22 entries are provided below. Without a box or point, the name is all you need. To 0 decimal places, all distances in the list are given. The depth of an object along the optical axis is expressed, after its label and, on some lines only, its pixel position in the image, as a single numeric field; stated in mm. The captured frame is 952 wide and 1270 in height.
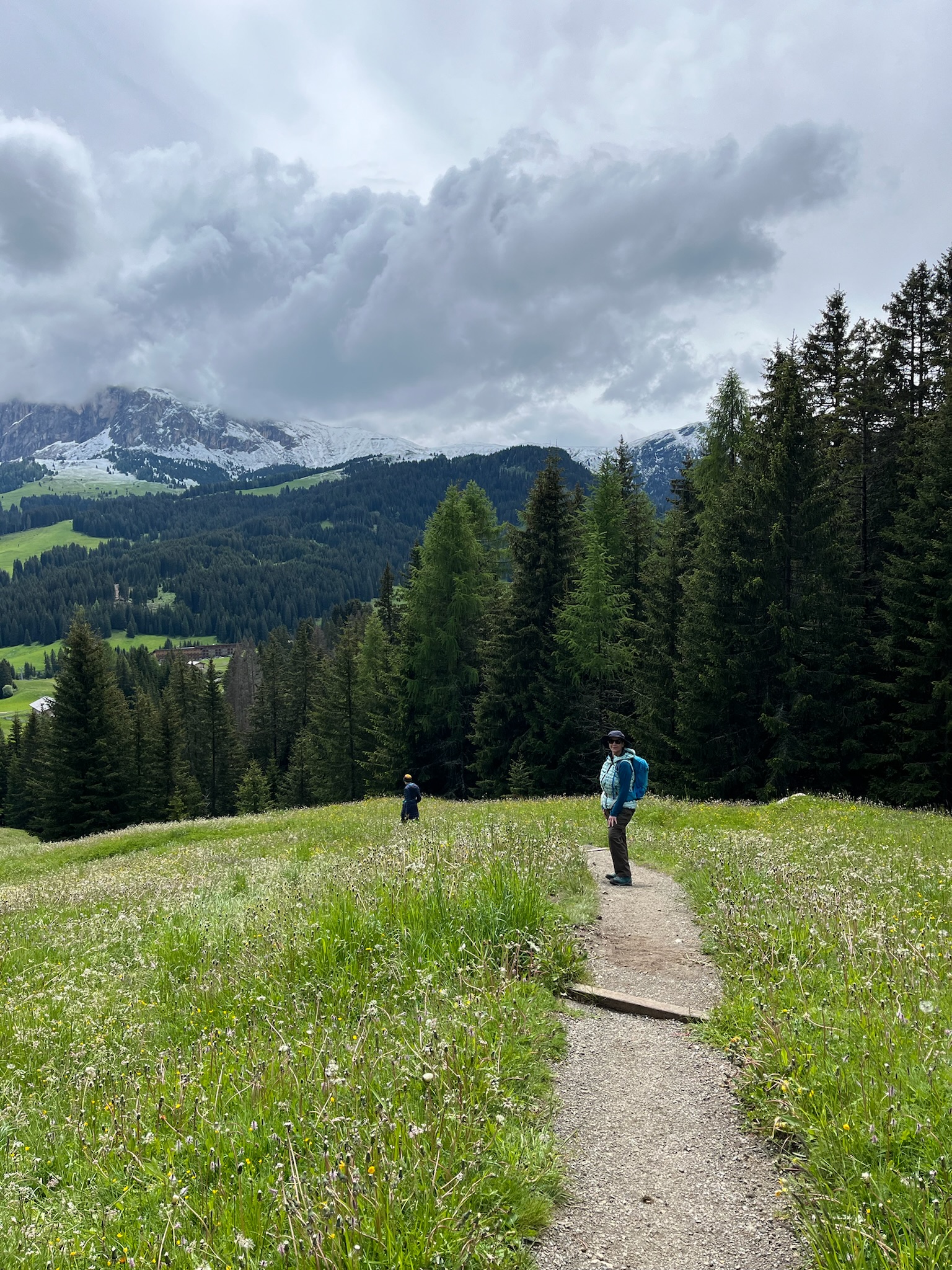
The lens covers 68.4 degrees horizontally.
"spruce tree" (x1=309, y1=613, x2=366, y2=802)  58938
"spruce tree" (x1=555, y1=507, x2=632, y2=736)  36188
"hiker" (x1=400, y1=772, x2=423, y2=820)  20297
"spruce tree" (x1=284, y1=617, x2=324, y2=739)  86750
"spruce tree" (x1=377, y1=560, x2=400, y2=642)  65250
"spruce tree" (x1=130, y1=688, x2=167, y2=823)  62094
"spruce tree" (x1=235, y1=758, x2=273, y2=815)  68188
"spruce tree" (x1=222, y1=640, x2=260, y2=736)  140250
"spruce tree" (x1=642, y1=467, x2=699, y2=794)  34312
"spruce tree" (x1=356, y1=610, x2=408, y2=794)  45812
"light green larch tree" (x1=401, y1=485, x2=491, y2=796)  43781
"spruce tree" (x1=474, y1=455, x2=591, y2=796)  37188
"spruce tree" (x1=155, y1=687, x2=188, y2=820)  65062
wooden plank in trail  6434
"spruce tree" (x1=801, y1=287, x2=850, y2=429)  35812
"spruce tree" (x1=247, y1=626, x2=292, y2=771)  90125
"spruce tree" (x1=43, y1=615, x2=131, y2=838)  51719
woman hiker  11664
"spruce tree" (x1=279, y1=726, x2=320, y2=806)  69000
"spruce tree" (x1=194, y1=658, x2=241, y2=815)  76750
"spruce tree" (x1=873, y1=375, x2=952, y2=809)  26547
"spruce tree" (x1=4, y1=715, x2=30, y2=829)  85625
